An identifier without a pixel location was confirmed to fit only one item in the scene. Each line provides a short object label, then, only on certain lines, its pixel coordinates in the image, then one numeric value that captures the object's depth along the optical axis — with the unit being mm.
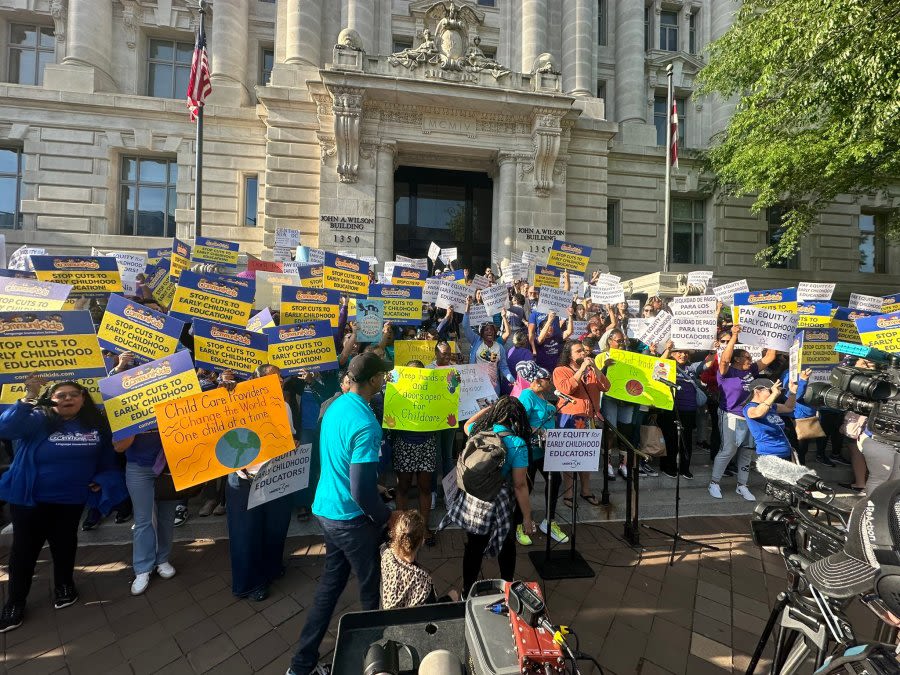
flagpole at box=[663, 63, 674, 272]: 15086
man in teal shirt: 2584
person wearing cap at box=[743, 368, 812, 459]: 5066
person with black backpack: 3111
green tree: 8773
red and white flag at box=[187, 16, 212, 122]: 11766
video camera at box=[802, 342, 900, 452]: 1904
